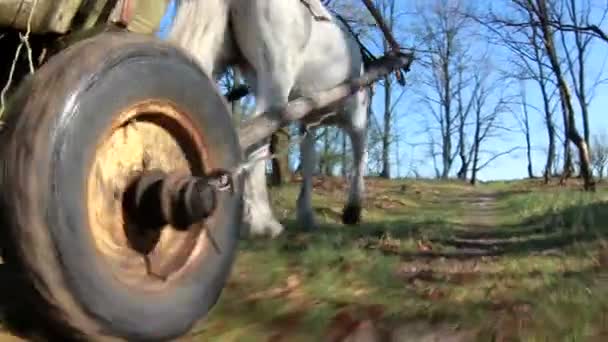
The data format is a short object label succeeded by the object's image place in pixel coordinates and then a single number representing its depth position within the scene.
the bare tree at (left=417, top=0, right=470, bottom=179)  45.53
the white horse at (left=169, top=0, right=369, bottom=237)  4.72
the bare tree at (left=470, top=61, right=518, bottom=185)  52.06
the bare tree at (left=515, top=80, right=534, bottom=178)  47.91
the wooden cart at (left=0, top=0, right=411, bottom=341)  1.76
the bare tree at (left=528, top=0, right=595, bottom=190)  17.06
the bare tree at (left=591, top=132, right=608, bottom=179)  53.41
